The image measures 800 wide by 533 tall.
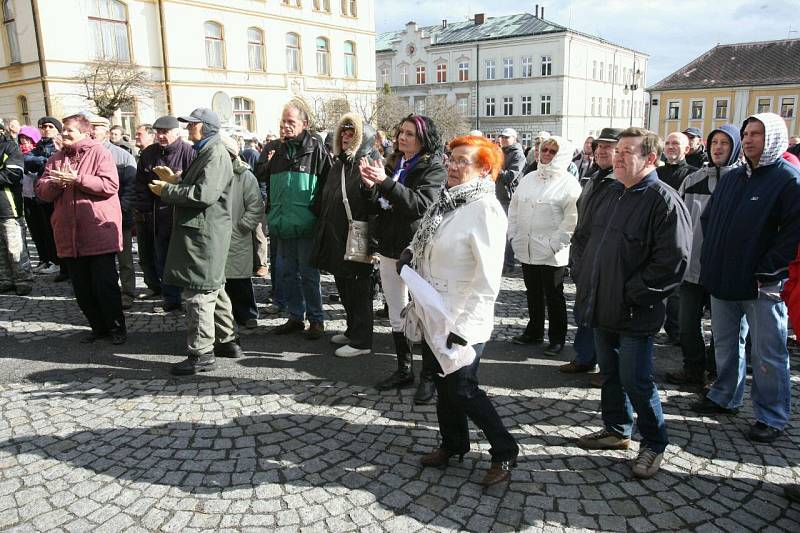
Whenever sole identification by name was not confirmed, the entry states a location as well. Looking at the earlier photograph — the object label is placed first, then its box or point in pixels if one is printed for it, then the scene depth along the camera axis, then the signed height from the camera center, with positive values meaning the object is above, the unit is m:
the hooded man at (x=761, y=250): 3.67 -0.66
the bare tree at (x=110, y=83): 24.06 +3.34
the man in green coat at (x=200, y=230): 4.73 -0.57
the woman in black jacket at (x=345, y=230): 5.11 -0.64
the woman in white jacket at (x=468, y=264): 3.00 -0.58
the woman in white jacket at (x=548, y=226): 5.29 -0.68
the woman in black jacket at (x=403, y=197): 4.16 -0.30
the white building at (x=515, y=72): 56.78 +8.14
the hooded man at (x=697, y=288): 4.51 -1.11
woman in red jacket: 5.52 -0.50
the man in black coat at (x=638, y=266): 3.23 -0.65
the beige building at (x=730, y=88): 52.34 +5.29
